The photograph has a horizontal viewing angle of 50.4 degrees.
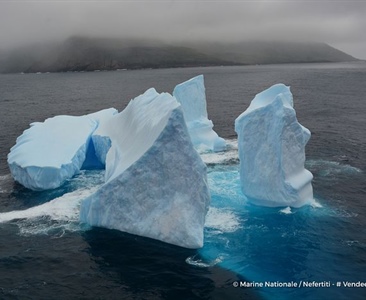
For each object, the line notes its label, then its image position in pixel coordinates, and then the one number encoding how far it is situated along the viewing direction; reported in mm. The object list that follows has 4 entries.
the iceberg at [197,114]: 43250
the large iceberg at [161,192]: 23500
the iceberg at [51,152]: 32312
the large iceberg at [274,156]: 27812
